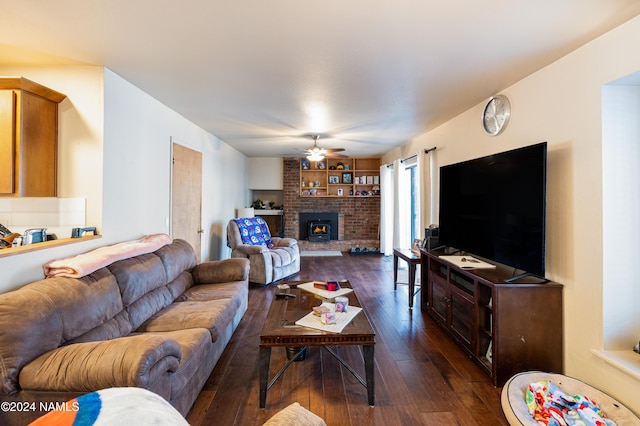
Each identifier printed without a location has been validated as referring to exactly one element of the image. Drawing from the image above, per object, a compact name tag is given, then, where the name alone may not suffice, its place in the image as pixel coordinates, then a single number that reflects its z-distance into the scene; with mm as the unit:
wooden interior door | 3615
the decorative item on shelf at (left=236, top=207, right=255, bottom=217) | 6203
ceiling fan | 4820
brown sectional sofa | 1326
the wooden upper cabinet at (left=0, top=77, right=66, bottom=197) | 2049
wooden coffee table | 1843
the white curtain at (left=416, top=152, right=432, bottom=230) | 4570
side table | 3572
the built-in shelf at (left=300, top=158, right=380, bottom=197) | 7559
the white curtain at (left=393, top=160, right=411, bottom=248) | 5879
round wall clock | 2768
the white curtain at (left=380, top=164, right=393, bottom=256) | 6738
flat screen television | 2107
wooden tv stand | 2109
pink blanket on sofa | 1831
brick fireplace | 7520
